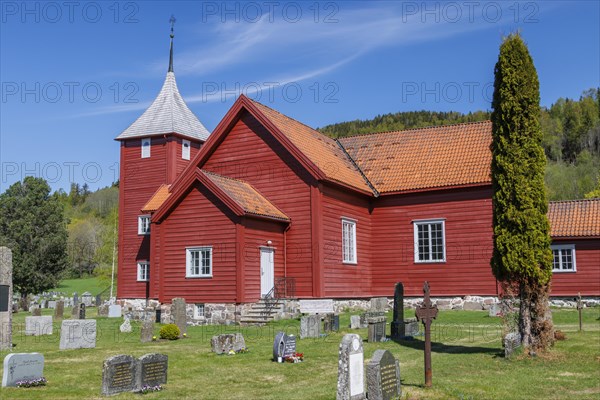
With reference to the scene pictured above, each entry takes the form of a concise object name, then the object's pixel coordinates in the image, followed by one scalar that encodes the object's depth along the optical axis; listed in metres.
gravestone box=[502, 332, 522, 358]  14.30
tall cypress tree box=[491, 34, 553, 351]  14.84
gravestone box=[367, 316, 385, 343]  17.45
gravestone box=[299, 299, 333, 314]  25.34
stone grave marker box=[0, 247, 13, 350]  17.25
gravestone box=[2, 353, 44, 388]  11.20
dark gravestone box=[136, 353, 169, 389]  11.12
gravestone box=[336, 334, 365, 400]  9.98
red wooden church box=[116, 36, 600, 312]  24.80
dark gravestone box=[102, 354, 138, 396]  10.68
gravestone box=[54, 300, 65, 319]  31.42
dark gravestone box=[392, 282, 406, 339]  18.42
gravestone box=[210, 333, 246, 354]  15.52
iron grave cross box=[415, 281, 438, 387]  11.03
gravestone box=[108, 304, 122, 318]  31.31
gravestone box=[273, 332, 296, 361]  14.32
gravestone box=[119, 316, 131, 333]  22.31
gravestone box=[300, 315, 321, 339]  18.52
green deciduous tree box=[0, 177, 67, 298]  48.28
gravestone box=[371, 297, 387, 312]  27.16
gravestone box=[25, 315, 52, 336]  21.50
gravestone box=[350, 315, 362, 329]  21.28
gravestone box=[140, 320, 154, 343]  18.80
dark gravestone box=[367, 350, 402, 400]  9.79
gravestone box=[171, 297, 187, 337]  20.50
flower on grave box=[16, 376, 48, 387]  11.23
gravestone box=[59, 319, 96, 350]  16.95
